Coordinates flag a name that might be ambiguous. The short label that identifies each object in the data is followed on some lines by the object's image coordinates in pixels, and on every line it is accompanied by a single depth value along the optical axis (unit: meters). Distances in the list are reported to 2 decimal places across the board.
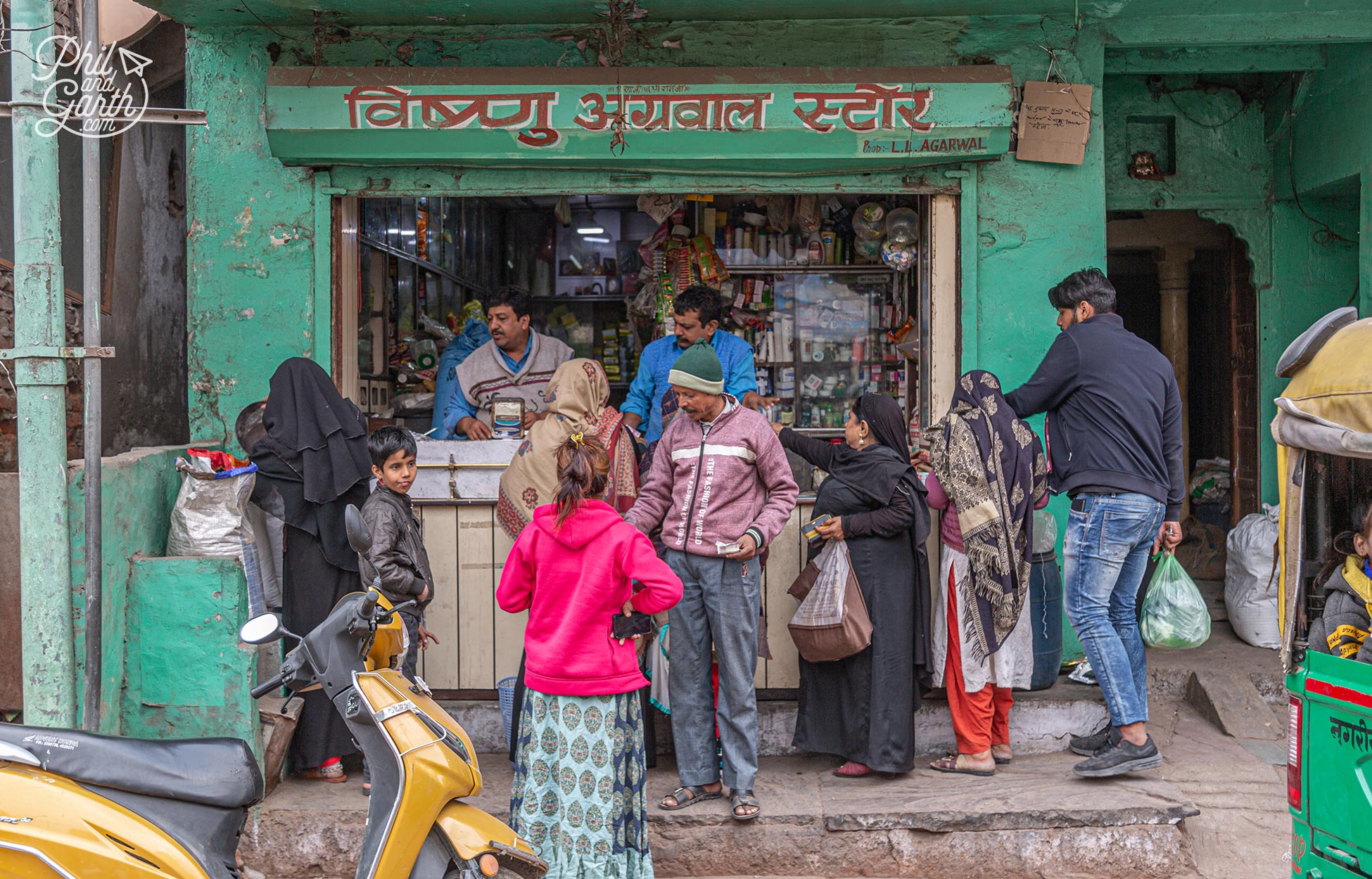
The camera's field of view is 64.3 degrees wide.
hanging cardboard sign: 5.53
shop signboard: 5.33
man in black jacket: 4.58
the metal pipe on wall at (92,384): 3.73
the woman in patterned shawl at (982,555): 4.64
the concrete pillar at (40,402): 3.69
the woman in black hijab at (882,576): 4.68
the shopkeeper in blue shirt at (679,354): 5.70
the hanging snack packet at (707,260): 7.12
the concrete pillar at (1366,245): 5.88
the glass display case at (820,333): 7.32
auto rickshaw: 2.68
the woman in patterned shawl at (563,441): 4.77
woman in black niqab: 4.69
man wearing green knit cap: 4.43
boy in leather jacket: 4.35
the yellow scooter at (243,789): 2.68
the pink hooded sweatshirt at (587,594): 3.79
